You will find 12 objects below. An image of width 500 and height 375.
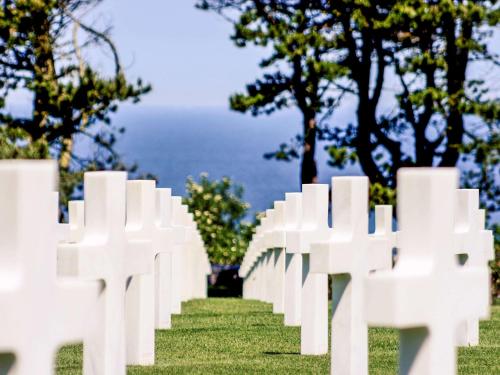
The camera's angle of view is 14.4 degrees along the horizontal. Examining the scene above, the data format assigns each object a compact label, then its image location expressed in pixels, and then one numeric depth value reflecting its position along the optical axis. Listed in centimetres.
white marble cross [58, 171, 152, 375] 805
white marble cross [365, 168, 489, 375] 535
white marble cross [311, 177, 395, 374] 883
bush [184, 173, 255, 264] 4230
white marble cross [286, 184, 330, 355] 1199
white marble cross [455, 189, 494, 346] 1218
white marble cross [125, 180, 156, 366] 1072
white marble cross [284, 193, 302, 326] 1630
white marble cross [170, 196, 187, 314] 1853
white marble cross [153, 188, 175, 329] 1216
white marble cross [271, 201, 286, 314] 1910
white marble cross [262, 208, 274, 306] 2252
